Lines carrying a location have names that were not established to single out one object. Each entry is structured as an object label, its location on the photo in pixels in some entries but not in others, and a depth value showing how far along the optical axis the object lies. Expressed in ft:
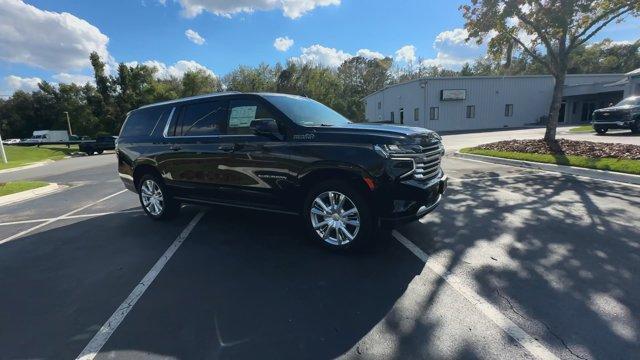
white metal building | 112.88
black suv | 13.46
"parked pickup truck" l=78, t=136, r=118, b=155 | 107.24
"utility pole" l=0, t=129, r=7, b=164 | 78.95
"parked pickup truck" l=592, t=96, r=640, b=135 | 54.85
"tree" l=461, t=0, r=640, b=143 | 38.75
